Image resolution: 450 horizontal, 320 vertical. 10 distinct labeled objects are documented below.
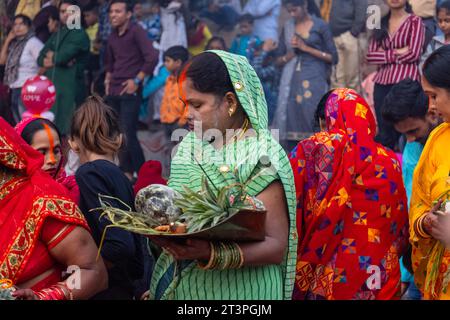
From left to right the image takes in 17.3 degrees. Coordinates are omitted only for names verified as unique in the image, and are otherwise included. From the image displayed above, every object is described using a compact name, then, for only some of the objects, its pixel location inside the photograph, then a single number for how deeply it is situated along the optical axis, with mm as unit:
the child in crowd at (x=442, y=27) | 12453
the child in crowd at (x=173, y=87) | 14685
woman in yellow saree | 6608
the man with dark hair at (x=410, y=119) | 9050
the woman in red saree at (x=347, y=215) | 7725
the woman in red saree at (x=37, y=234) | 6041
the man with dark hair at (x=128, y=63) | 14769
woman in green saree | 5701
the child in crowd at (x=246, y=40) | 14650
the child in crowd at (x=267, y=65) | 14315
